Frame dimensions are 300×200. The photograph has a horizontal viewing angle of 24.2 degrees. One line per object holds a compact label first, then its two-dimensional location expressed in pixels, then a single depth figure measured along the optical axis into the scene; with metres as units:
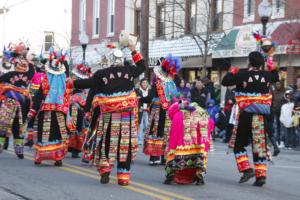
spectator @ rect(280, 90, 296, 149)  18.73
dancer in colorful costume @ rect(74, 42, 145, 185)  10.02
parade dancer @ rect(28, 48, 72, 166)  12.30
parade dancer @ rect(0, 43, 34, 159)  13.48
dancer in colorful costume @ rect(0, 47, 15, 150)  14.29
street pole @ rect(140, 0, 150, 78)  23.08
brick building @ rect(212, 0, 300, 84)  23.91
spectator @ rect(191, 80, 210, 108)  20.44
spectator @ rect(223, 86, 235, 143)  20.98
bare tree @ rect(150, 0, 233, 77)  27.82
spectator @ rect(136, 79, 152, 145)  17.64
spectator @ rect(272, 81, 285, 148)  19.36
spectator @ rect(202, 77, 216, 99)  22.12
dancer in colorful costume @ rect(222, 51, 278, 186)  10.39
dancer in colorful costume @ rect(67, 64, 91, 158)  13.65
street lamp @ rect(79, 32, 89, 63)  27.89
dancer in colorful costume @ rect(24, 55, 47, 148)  13.08
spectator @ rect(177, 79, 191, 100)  14.70
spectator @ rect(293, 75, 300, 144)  18.50
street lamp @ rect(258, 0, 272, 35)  18.94
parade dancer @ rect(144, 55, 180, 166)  12.56
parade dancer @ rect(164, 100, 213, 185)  10.20
